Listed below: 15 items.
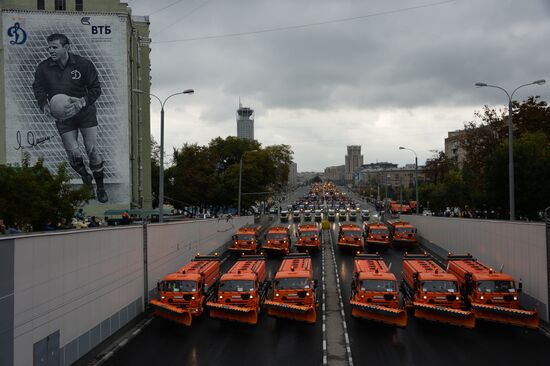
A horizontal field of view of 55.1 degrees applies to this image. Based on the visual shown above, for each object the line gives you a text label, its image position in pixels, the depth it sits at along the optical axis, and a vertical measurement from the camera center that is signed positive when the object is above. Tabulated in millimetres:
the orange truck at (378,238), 45500 -3758
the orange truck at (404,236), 47312 -3767
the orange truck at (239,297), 21406 -4356
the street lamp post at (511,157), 29500 +2105
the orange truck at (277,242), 42156 -3772
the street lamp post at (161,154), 30419 +2406
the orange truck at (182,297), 21500 -4383
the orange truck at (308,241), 44156 -3859
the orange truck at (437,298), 20281 -4367
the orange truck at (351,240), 43219 -3726
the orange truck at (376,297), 20375 -4298
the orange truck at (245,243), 42938 -3900
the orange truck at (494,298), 20094 -4321
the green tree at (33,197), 30984 -29
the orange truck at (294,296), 21062 -4322
